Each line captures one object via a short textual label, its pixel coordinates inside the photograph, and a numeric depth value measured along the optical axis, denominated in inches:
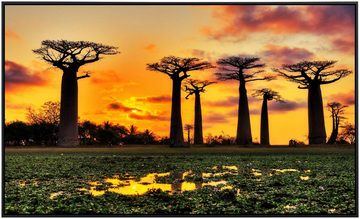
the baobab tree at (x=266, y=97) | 1900.5
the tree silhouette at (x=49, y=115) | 1737.3
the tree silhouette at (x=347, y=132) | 1933.6
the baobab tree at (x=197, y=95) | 1927.9
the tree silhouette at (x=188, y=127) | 2096.5
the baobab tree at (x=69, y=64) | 1524.4
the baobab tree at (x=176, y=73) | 1653.5
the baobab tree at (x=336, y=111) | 2054.8
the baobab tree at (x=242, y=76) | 1776.6
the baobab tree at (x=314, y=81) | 1758.1
